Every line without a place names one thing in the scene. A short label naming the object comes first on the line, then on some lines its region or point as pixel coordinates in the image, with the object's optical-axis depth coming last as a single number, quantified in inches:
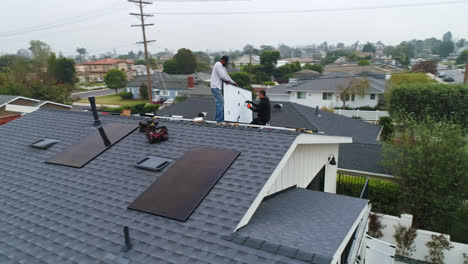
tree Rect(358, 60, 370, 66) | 3198.8
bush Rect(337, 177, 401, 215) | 448.0
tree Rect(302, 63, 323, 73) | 3250.5
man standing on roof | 302.0
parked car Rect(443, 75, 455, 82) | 1895.4
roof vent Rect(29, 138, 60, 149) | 303.7
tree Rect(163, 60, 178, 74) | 3043.8
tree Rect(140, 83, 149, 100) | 1979.6
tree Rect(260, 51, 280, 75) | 2907.2
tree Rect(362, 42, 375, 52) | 7061.5
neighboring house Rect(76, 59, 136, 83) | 3614.7
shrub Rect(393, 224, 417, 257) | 382.9
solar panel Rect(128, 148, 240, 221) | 186.4
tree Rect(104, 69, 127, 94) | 2349.9
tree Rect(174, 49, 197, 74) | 3046.3
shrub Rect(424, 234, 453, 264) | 364.2
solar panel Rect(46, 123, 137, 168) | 263.7
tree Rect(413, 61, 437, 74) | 2146.9
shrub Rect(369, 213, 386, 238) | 405.1
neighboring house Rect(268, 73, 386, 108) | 1306.6
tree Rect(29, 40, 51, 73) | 2365.9
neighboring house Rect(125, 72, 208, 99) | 1930.4
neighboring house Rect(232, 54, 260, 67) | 4751.7
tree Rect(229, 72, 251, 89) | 2155.5
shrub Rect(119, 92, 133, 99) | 2055.9
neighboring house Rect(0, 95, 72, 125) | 661.9
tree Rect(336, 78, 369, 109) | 1256.9
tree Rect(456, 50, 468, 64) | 3326.5
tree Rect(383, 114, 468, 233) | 388.5
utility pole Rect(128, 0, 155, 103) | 1092.0
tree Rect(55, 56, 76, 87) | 2302.2
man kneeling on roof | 303.3
